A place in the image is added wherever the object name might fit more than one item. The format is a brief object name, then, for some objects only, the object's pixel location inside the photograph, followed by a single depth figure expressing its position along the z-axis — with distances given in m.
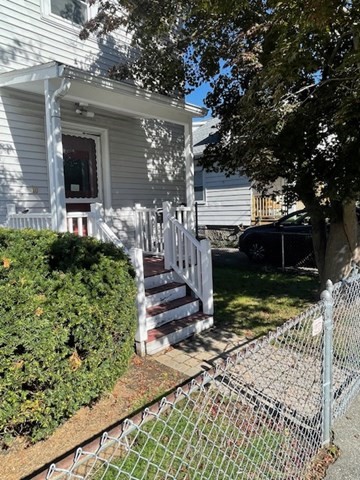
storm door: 7.11
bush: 2.68
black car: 9.58
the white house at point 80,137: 5.28
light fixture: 6.87
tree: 4.50
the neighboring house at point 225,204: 15.45
